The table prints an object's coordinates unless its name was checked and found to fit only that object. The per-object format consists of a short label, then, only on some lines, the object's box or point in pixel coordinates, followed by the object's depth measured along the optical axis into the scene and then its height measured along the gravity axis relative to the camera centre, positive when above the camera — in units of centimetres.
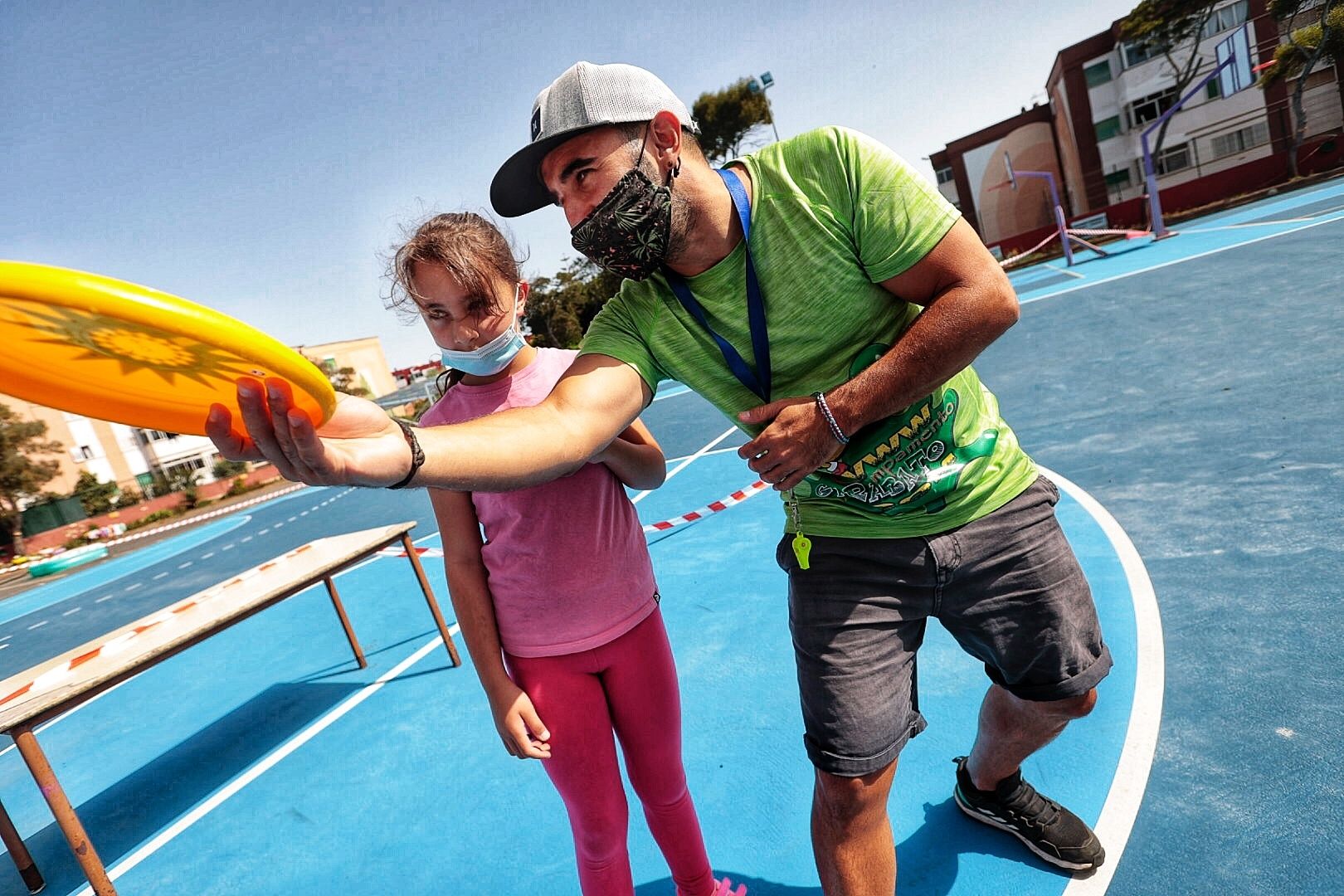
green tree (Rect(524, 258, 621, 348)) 4612 +334
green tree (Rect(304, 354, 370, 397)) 5121 +393
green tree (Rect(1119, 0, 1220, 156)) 3619 +696
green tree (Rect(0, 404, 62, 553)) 3269 +291
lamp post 4109 +1189
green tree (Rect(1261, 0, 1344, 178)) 3306 +352
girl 210 -66
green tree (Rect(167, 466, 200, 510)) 4091 -19
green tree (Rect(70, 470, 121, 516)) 4044 +69
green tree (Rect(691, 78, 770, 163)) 4628 +1188
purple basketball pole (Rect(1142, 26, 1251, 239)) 2088 +212
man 185 -24
